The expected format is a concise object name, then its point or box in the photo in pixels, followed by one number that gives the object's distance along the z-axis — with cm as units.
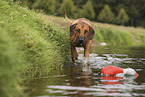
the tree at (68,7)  3578
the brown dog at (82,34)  767
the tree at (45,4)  3038
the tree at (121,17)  5053
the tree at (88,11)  4508
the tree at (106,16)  4761
